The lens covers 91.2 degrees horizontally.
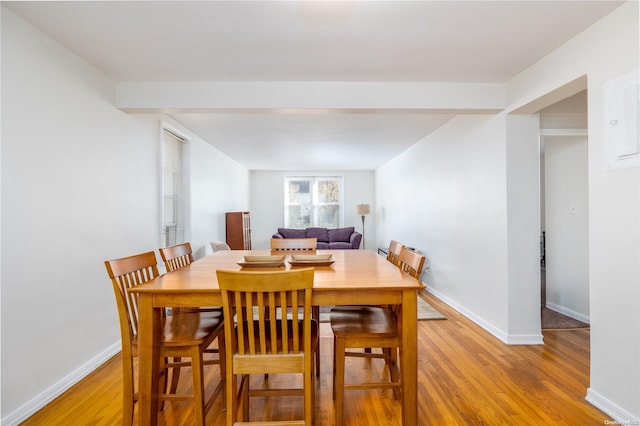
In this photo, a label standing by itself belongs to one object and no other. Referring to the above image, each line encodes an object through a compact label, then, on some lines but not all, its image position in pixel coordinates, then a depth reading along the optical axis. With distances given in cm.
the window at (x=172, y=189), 364
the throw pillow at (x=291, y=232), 755
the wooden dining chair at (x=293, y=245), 304
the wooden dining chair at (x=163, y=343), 157
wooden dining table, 155
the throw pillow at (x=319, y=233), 766
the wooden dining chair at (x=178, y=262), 196
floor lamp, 752
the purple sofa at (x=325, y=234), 747
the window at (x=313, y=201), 829
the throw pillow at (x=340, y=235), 758
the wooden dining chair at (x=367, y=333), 168
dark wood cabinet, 562
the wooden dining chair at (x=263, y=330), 137
